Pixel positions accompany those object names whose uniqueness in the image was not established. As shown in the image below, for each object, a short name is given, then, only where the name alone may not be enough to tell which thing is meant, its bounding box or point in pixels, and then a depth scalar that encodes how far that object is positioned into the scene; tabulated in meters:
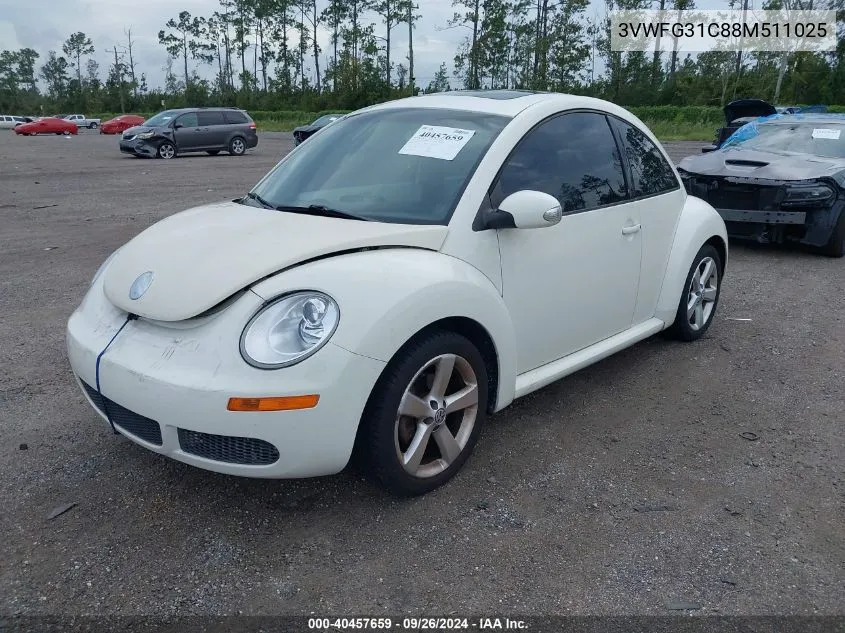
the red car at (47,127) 47.91
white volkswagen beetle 2.47
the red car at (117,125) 48.94
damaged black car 7.29
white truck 64.44
